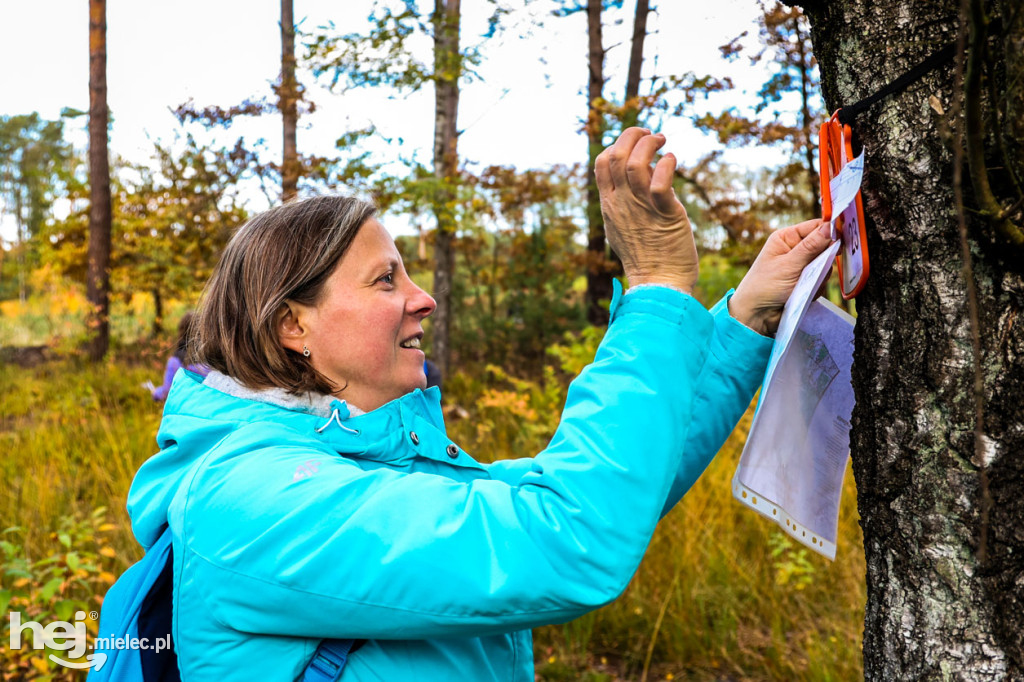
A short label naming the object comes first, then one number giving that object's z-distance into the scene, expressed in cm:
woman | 98
